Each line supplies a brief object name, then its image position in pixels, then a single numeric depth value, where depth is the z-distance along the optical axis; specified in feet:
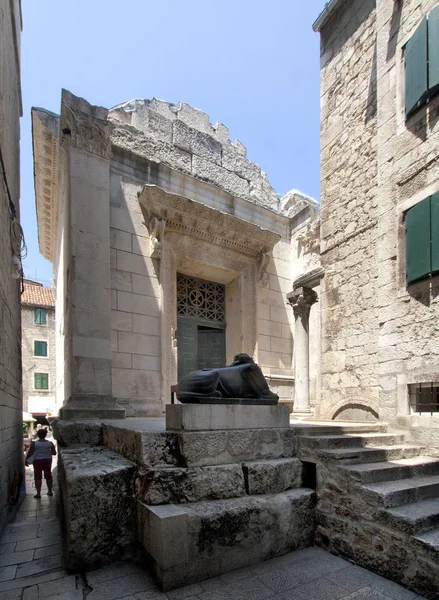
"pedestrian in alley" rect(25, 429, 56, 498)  18.06
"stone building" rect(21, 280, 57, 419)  66.95
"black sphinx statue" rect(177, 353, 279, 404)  10.48
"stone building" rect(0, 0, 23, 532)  13.98
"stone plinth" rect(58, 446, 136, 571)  8.47
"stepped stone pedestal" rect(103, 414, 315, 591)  8.22
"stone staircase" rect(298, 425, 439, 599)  8.18
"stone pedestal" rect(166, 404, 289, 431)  9.66
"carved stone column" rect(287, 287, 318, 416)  23.47
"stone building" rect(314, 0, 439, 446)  13.58
